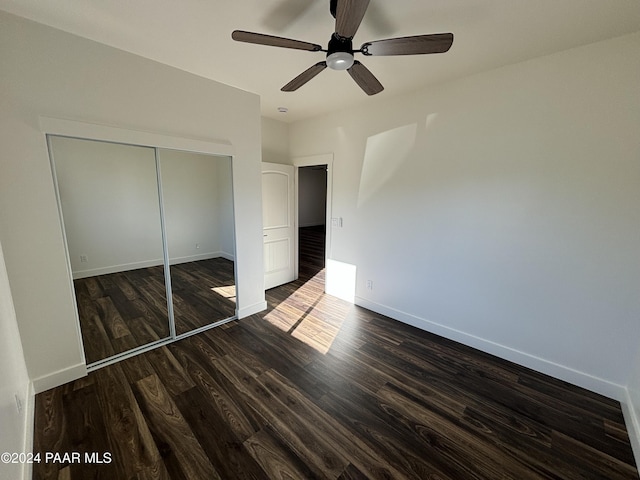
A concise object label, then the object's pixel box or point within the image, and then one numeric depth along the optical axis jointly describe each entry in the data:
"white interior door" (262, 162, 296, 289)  3.84
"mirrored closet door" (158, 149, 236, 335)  2.51
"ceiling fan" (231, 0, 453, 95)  1.29
